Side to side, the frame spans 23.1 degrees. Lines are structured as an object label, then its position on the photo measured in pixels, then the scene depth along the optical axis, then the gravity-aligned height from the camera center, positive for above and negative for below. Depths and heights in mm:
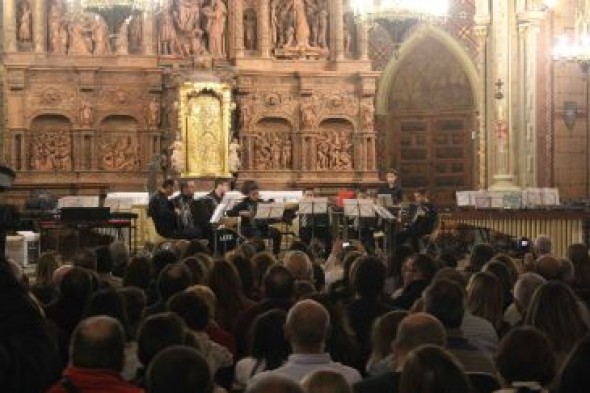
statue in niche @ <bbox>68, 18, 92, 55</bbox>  27334 +2351
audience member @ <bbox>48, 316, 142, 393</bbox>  5251 -715
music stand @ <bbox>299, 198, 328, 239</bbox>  20337 -650
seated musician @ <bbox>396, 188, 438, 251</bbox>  20708 -899
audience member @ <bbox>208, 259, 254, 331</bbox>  9346 -850
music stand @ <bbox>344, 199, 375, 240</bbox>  19126 -642
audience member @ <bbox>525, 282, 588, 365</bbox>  7145 -792
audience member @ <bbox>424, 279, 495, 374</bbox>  6839 -765
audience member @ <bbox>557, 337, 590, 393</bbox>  5078 -760
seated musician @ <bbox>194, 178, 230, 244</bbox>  20293 -726
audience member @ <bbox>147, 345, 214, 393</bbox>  4866 -721
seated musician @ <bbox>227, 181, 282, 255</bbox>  20511 -737
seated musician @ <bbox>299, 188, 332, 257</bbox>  21519 -1038
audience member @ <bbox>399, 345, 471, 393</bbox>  4927 -739
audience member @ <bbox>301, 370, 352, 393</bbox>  4841 -752
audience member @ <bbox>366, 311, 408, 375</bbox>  7051 -868
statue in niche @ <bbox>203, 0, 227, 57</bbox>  28066 +2678
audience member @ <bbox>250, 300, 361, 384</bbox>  6324 -785
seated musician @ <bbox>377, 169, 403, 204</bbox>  22627 -470
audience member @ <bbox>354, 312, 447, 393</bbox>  5820 -749
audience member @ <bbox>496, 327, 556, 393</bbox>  5533 -786
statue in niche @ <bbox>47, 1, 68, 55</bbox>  27275 +2539
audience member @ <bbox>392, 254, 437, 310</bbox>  9944 -843
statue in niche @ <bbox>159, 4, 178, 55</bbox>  28066 +2453
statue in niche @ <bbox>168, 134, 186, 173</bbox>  26721 +90
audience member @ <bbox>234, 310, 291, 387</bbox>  6972 -916
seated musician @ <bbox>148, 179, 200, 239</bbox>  19551 -719
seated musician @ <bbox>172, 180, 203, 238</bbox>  19907 -688
